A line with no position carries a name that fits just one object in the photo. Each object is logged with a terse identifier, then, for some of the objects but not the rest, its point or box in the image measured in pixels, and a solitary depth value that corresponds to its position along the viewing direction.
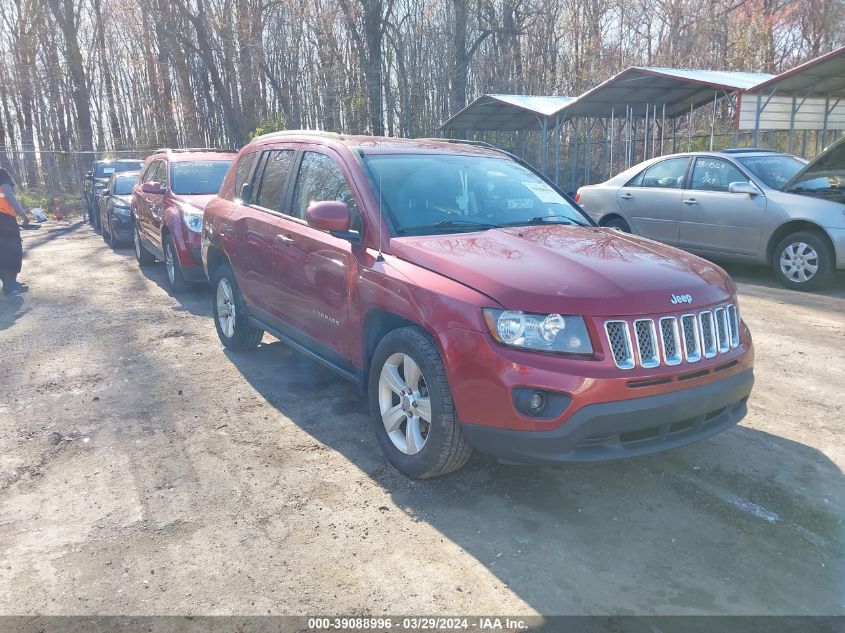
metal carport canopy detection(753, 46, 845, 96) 12.13
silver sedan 7.77
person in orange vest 8.75
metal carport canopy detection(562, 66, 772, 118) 13.98
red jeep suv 3.02
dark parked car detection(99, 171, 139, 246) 12.99
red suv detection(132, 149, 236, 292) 8.27
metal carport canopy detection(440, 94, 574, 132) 17.08
